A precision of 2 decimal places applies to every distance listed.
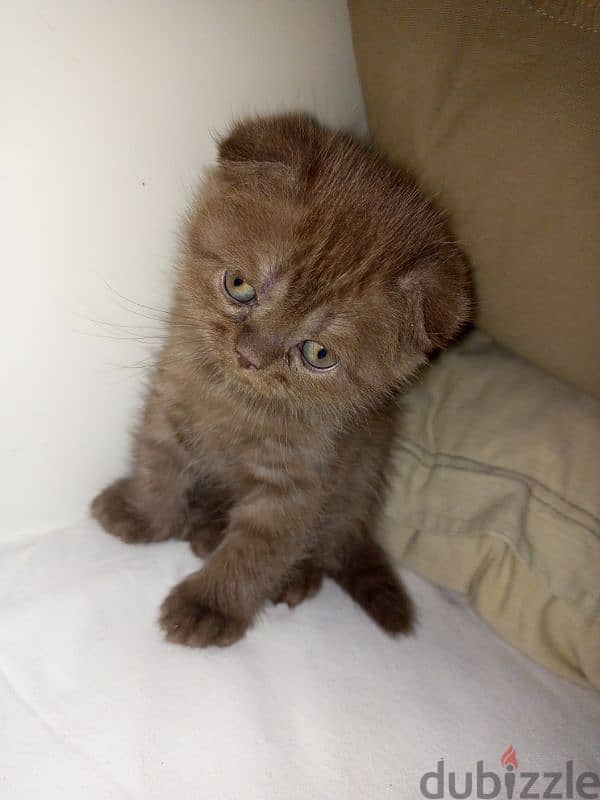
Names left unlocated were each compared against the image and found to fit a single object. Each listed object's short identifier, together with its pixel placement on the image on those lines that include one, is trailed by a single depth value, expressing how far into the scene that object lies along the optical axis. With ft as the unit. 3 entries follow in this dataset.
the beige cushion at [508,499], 0.80
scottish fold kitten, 0.70
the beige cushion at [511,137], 0.68
